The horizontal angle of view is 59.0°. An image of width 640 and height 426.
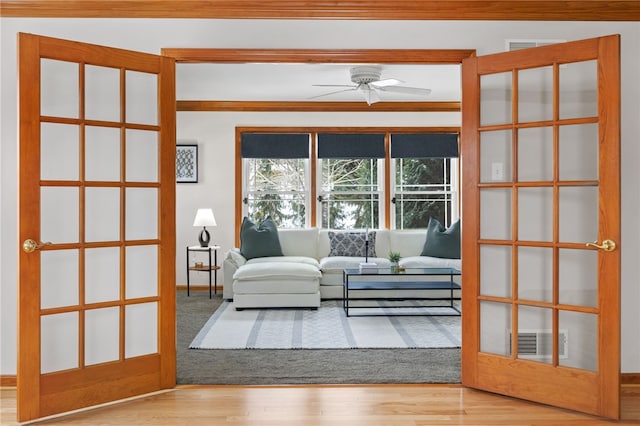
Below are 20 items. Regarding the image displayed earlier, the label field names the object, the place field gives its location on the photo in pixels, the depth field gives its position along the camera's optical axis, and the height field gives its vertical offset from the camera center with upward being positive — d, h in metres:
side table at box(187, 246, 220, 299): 7.09 -0.71
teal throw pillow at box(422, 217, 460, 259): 7.09 -0.39
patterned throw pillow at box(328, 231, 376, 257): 7.40 -0.43
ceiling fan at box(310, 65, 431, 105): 5.69 +1.32
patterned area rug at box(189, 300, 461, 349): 4.68 -1.09
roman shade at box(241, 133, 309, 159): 7.77 +0.92
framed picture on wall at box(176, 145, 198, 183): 7.67 +0.64
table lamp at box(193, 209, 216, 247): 7.10 -0.12
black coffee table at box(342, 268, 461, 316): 5.85 -0.79
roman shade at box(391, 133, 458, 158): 7.91 +0.93
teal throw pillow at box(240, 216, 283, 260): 7.05 -0.37
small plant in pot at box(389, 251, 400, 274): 6.20 -0.53
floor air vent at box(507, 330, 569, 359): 3.24 -0.78
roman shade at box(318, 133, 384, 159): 7.86 +0.94
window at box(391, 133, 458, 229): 7.93 +0.46
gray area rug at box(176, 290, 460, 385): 3.72 -1.10
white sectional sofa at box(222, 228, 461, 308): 6.18 -0.64
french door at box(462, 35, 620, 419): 3.06 -0.08
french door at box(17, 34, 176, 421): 3.02 -0.08
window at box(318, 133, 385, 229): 7.96 +0.27
